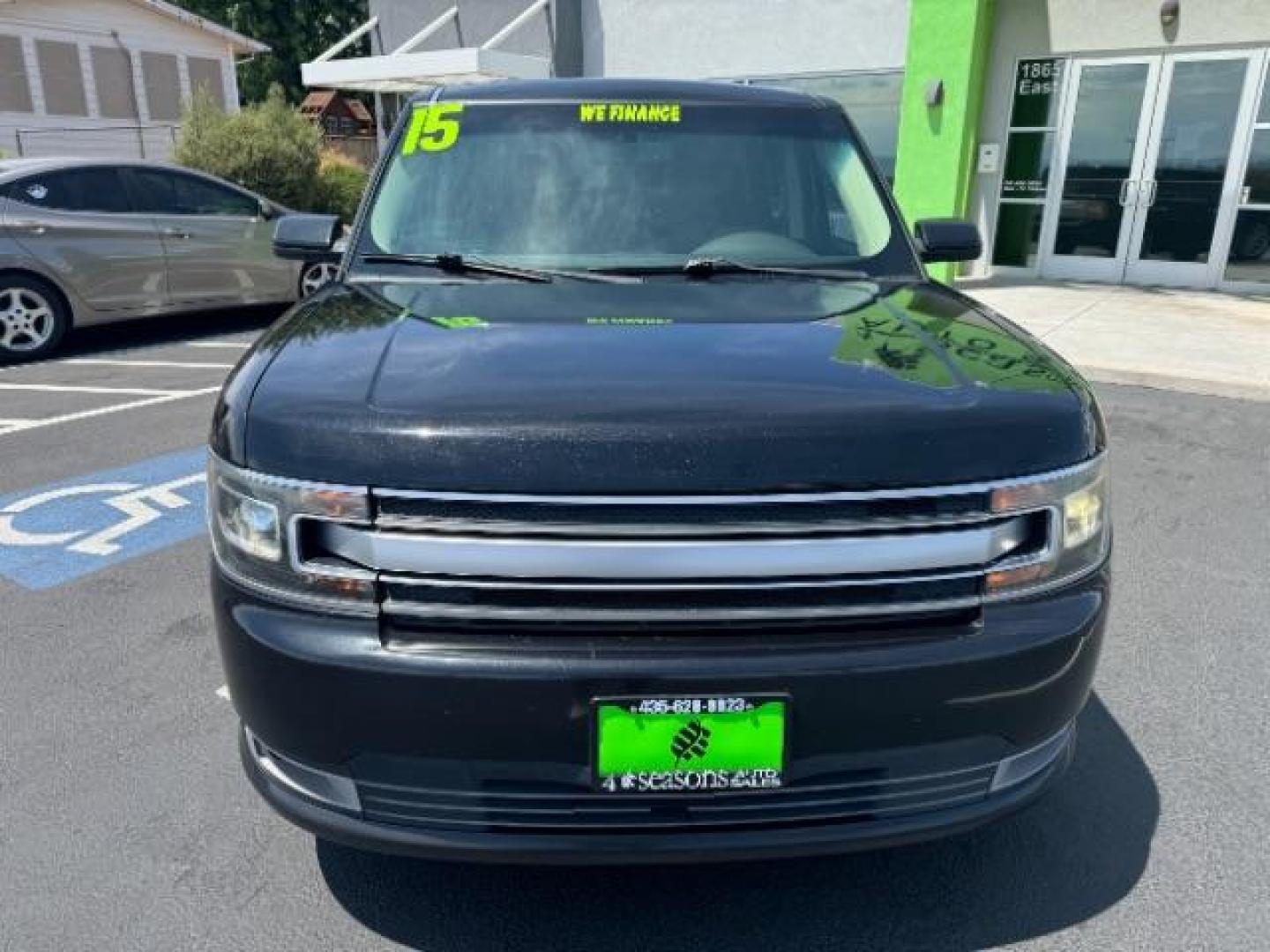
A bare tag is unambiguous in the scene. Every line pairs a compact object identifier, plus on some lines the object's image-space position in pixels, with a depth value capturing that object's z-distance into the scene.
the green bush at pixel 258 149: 15.05
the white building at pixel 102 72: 23.20
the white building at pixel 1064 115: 11.07
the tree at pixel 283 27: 43.38
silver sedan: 8.05
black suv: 1.71
